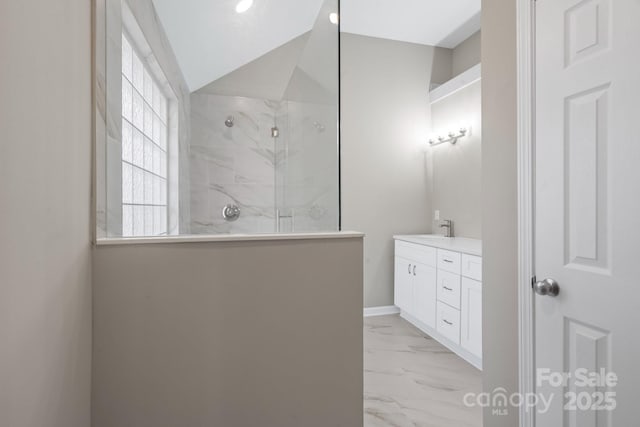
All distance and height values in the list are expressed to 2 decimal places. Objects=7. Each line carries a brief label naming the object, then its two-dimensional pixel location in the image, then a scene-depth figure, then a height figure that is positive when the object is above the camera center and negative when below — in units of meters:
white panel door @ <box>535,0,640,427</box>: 1.00 +0.04
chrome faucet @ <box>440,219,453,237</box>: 3.42 -0.12
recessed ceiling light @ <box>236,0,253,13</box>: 1.78 +1.08
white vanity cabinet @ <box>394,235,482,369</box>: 2.41 -0.60
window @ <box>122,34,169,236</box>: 1.36 +0.29
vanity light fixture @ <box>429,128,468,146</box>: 3.20 +0.76
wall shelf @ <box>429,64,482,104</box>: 2.99 +1.24
